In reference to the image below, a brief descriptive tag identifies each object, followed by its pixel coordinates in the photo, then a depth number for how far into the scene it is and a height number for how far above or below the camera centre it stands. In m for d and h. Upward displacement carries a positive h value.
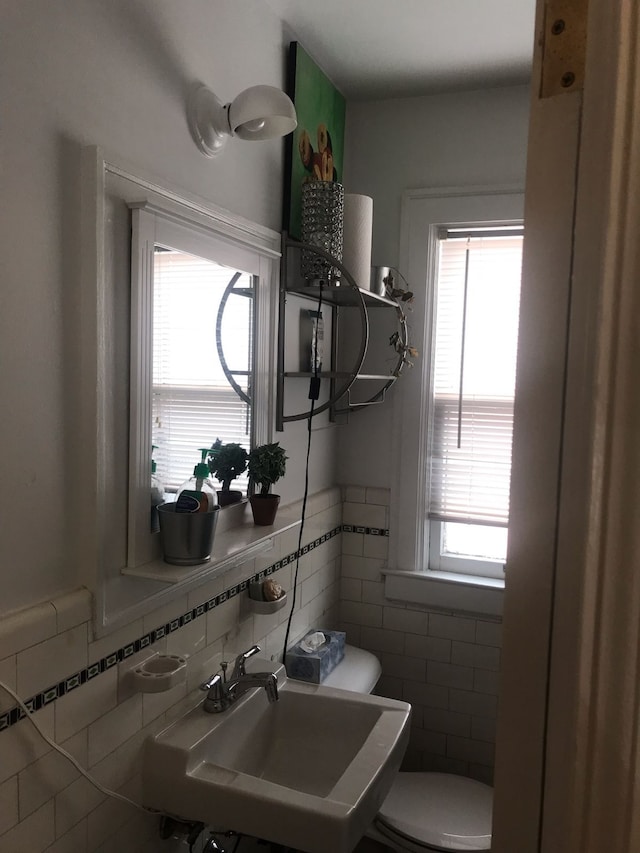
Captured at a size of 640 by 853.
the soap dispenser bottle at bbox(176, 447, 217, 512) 1.38 -0.24
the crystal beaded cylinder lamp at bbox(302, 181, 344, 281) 1.90 +0.46
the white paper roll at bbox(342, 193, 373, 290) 2.05 +0.46
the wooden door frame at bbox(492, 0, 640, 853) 0.42 -0.05
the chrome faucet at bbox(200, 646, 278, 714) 1.56 -0.72
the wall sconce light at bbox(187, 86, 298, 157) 1.42 +0.58
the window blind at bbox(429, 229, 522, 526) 2.38 +0.05
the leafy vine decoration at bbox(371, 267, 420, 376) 2.26 +0.31
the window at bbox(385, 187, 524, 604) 2.38 -0.08
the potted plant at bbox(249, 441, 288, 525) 1.65 -0.23
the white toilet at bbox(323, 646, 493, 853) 1.84 -1.23
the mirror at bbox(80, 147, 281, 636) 1.19 +0.04
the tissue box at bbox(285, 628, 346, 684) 2.01 -0.84
